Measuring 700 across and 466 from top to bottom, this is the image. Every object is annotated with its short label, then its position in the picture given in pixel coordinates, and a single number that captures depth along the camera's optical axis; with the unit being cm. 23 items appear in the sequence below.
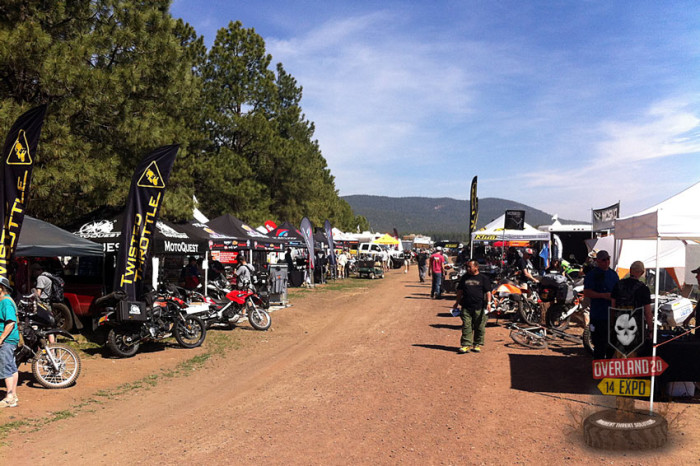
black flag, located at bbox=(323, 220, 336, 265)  2636
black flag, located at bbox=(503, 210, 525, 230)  2170
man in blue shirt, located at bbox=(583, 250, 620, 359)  717
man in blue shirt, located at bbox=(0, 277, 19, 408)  641
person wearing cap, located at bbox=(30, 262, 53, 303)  1046
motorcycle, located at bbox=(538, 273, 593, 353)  1116
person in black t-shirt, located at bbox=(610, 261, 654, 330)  646
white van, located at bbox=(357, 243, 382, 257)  3993
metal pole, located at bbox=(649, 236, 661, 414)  605
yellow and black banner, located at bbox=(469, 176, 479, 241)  2486
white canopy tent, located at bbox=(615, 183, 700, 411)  661
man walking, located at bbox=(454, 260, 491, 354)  981
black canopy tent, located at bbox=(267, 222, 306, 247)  2169
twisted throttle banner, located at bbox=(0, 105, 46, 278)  854
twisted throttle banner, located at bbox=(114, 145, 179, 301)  1018
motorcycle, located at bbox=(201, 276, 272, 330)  1191
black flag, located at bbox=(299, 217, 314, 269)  2247
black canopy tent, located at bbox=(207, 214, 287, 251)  1577
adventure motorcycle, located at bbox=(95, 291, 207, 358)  941
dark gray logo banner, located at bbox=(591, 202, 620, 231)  1591
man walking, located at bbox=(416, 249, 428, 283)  2920
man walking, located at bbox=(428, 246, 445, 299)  1942
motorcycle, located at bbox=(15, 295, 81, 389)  734
